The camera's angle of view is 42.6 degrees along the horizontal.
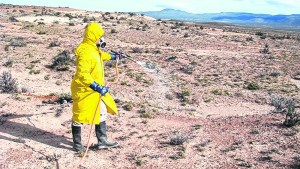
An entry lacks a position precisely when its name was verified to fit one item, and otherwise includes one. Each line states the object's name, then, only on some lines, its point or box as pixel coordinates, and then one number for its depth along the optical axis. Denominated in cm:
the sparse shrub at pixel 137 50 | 2758
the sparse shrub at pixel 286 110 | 910
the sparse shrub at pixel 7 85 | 1381
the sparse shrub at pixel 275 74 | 2111
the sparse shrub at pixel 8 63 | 1969
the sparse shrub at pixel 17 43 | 2653
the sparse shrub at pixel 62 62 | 1962
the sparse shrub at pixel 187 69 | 2102
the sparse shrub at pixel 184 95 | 1564
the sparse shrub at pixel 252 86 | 1785
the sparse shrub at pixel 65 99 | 1191
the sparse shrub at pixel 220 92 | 1680
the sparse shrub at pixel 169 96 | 1598
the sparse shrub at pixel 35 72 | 1883
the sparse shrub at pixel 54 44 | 2747
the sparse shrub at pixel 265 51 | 3171
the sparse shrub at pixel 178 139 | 855
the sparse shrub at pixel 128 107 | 1179
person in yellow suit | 733
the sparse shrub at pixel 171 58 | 2417
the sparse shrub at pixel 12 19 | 5056
